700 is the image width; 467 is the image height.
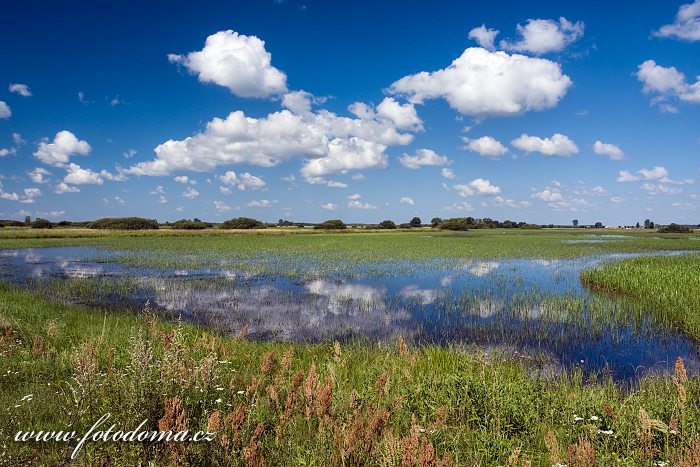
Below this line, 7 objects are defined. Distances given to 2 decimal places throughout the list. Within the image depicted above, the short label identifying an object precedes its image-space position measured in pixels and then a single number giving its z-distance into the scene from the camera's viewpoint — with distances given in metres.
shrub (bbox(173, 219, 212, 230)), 107.26
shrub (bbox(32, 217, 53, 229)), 89.94
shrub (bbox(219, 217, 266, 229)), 117.00
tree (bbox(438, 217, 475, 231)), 134.88
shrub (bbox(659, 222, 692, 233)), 126.12
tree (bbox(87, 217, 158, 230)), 100.56
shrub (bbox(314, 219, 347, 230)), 129.46
